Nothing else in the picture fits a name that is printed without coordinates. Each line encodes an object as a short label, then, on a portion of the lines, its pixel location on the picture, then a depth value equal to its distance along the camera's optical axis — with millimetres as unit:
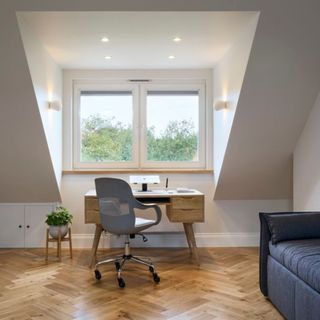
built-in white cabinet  4473
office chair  3260
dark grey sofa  2090
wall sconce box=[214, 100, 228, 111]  3957
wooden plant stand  3984
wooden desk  3750
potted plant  3996
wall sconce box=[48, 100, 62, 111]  3895
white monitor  4120
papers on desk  4109
